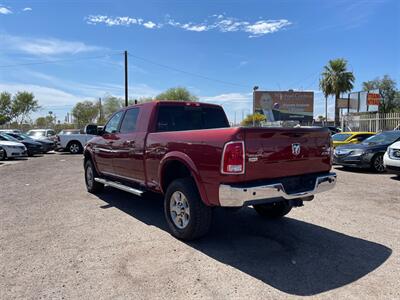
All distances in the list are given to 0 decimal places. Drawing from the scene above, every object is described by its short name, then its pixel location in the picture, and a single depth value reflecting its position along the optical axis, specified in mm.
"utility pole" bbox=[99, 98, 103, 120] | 69550
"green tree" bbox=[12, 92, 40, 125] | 63344
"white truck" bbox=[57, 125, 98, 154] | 23922
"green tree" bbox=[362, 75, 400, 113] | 59562
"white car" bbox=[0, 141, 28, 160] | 19266
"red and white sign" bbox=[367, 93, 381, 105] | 30219
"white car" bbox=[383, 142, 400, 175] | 10102
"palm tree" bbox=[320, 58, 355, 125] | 48344
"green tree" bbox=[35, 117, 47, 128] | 75875
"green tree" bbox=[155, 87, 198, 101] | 60181
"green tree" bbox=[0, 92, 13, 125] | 62444
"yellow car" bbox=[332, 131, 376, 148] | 16484
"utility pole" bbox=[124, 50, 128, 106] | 35944
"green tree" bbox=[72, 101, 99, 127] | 72312
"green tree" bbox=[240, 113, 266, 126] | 49509
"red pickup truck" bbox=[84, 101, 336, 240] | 4293
